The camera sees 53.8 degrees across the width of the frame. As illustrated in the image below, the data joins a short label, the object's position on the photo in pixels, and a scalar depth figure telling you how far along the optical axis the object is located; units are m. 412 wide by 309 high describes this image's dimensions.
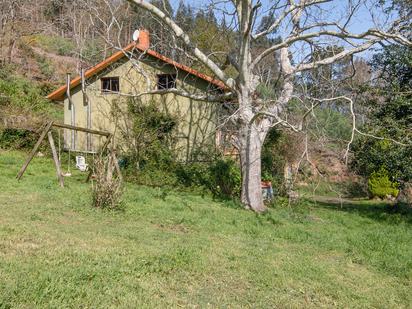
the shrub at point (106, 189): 8.48
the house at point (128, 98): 17.59
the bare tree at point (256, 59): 10.65
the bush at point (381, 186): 19.53
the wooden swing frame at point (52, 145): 11.49
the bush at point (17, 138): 18.19
